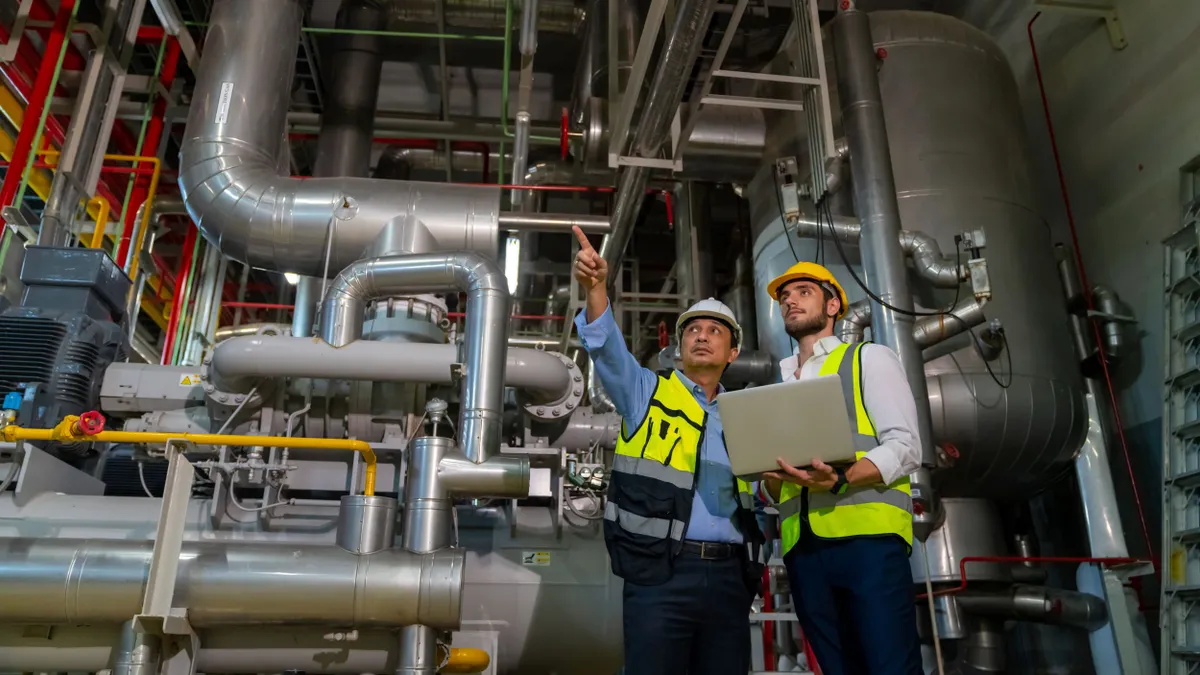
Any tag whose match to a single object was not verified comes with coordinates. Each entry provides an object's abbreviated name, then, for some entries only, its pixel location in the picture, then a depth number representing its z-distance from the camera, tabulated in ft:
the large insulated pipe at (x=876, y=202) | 12.53
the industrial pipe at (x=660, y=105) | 11.27
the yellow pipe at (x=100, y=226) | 14.84
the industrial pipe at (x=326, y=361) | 10.78
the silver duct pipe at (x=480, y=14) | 19.43
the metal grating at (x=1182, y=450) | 11.73
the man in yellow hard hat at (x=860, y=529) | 6.20
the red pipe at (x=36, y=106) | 13.80
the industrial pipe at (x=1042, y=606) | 12.88
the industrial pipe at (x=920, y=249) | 13.34
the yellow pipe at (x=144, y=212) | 16.75
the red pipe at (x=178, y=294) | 19.11
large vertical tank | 13.41
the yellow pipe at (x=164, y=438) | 8.76
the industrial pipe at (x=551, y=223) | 13.97
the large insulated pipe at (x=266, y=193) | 12.98
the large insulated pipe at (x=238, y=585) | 8.49
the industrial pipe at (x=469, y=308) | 10.25
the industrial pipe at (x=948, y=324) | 13.16
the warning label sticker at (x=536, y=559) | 11.35
